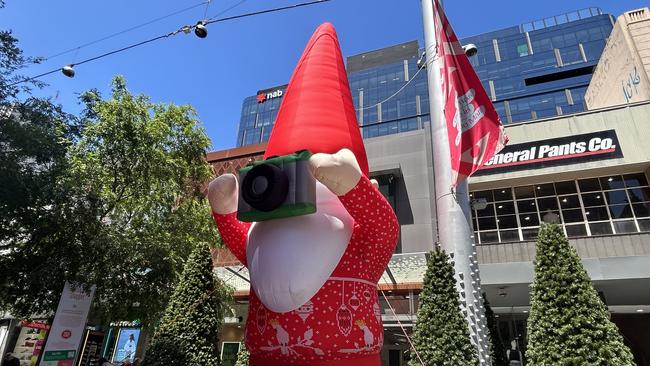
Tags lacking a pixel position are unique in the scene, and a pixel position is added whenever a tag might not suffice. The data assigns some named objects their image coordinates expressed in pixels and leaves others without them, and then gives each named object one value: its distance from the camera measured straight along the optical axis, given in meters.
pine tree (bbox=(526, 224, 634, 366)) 5.48
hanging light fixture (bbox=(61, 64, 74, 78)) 7.79
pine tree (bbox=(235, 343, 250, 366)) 10.16
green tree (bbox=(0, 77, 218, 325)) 7.98
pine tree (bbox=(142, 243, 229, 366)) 8.27
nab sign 88.38
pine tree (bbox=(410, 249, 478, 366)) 5.20
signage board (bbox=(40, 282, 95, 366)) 7.51
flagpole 5.16
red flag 5.42
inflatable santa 3.09
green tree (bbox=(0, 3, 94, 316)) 7.47
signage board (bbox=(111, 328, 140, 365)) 18.77
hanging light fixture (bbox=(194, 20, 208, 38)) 7.21
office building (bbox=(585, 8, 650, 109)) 17.22
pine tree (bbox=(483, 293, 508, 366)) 7.73
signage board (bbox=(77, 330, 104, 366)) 13.28
